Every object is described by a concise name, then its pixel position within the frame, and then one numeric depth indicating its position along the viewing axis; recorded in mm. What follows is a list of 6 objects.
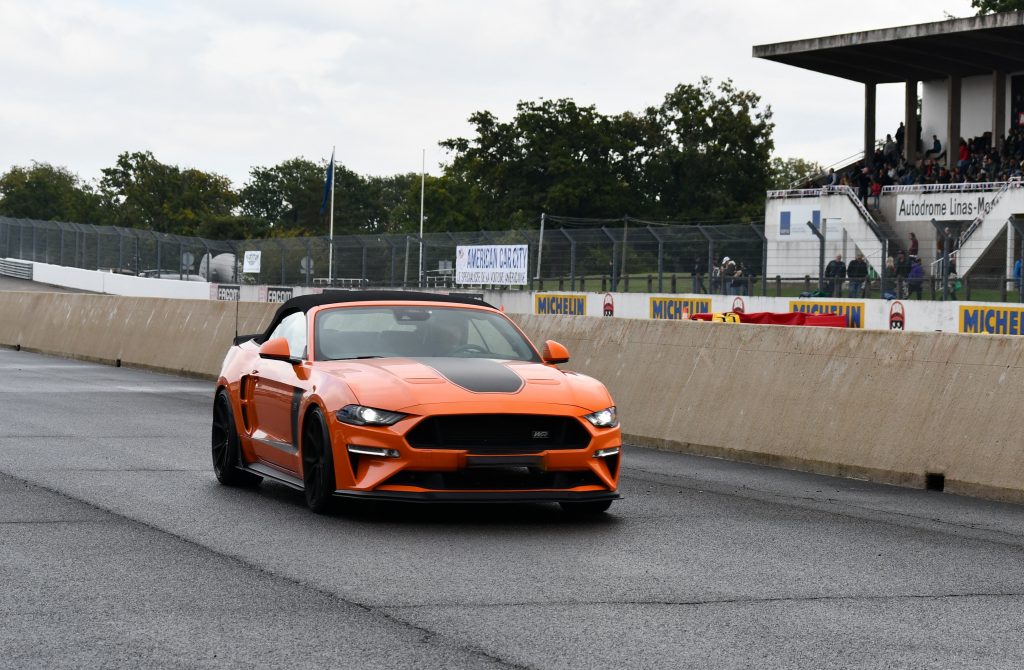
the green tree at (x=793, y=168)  155875
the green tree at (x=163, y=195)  144625
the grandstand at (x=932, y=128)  50969
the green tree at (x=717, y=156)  100375
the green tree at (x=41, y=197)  156125
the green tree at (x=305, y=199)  167375
